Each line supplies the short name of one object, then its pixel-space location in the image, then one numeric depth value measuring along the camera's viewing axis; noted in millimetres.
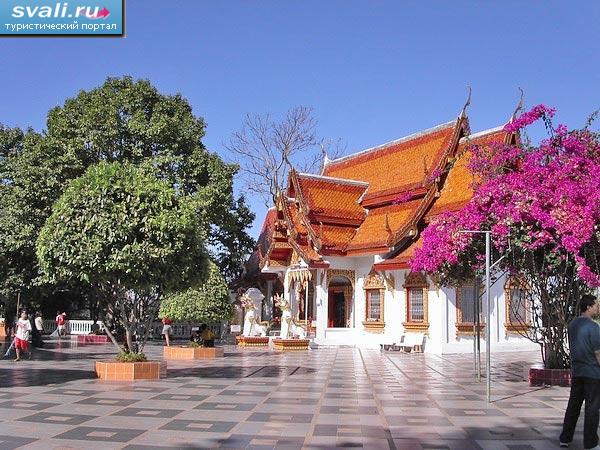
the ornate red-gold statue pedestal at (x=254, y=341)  28328
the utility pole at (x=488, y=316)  11492
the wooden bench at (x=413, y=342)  25453
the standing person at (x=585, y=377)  7633
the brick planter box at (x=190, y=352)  21328
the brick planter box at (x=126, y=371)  14500
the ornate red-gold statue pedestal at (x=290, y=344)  26531
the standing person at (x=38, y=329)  27027
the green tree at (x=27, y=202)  25031
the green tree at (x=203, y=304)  24391
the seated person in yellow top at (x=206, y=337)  22438
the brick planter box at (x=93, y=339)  31891
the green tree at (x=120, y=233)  13914
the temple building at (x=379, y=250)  26234
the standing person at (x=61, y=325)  35781
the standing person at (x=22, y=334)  19438
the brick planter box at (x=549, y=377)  14039
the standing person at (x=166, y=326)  25469
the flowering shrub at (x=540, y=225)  12961
